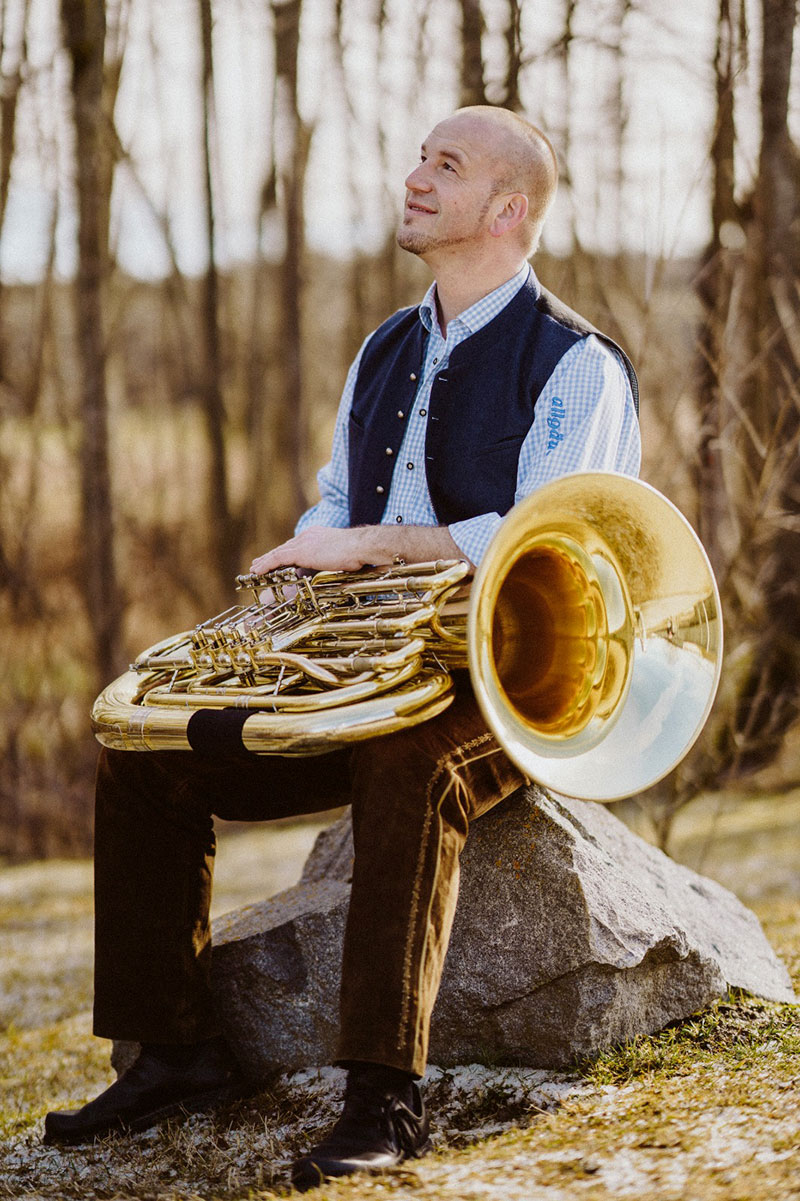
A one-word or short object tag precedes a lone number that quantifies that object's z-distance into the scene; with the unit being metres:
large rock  2.84
